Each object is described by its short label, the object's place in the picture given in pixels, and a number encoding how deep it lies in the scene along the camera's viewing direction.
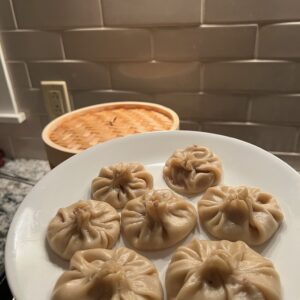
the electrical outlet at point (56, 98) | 1.12
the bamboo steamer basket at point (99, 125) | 0.81
